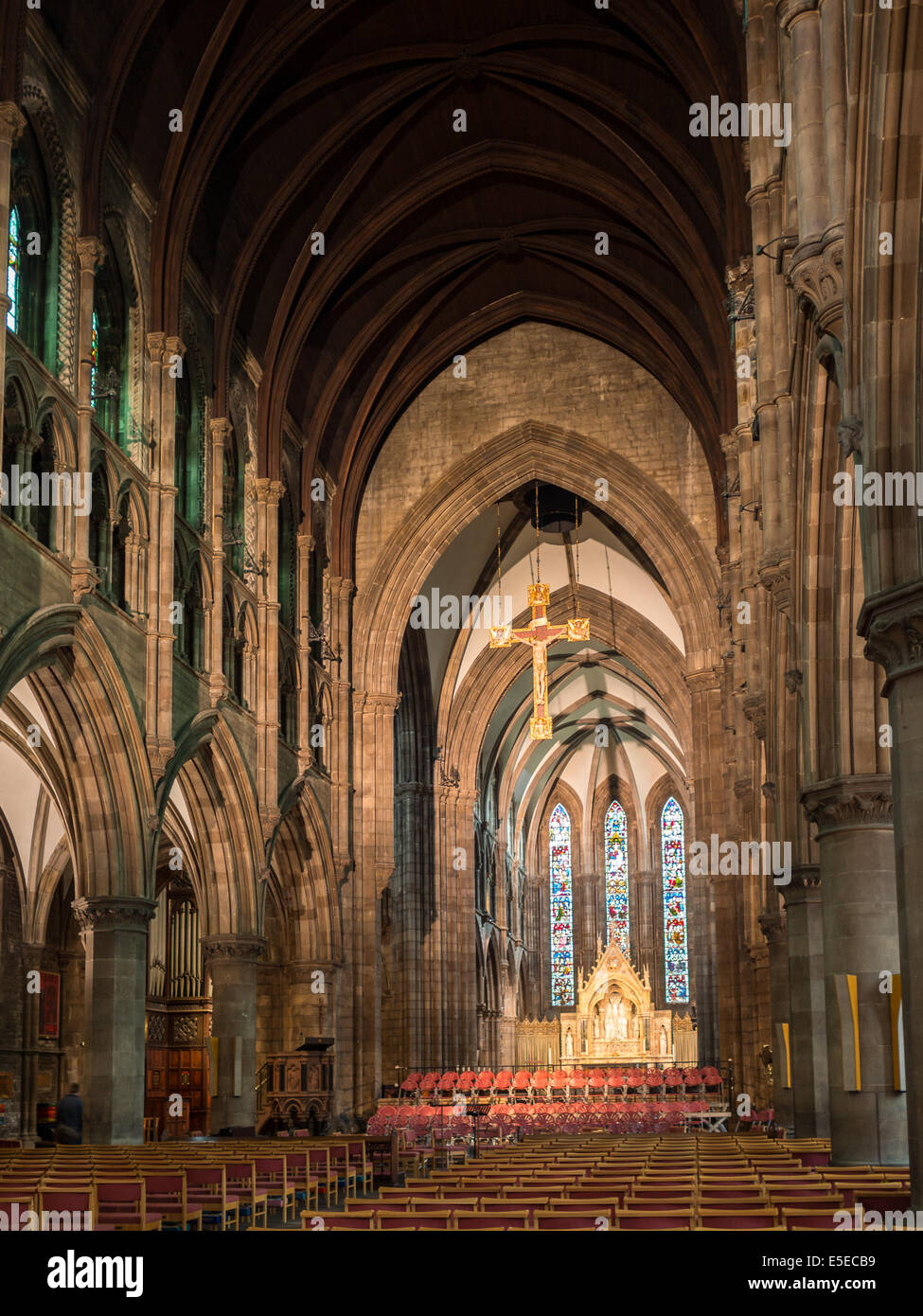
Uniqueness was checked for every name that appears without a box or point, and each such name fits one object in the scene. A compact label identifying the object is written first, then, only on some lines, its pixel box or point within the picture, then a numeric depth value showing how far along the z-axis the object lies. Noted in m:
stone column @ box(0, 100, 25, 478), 17.70
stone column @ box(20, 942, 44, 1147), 29.50
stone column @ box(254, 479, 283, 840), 27.70
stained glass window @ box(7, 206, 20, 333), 19.41
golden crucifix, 32.81
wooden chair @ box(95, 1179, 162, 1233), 9.59
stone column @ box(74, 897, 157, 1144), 20.61
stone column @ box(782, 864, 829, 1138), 18.75
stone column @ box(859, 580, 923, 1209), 9.44
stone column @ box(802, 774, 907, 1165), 14.00
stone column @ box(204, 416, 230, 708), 25.02
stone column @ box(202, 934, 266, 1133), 26.06
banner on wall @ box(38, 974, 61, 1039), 30.56
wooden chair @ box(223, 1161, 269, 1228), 12.88
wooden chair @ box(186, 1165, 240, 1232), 11.26
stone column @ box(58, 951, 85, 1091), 31.09
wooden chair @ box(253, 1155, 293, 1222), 13.74
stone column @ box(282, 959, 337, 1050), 31.52
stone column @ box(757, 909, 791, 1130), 23.70
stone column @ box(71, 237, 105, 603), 19.55
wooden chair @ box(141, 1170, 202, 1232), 10.92
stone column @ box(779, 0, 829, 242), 11.70
